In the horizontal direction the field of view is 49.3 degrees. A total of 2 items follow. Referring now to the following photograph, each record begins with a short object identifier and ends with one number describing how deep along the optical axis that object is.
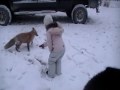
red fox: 3.19
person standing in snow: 2.52
